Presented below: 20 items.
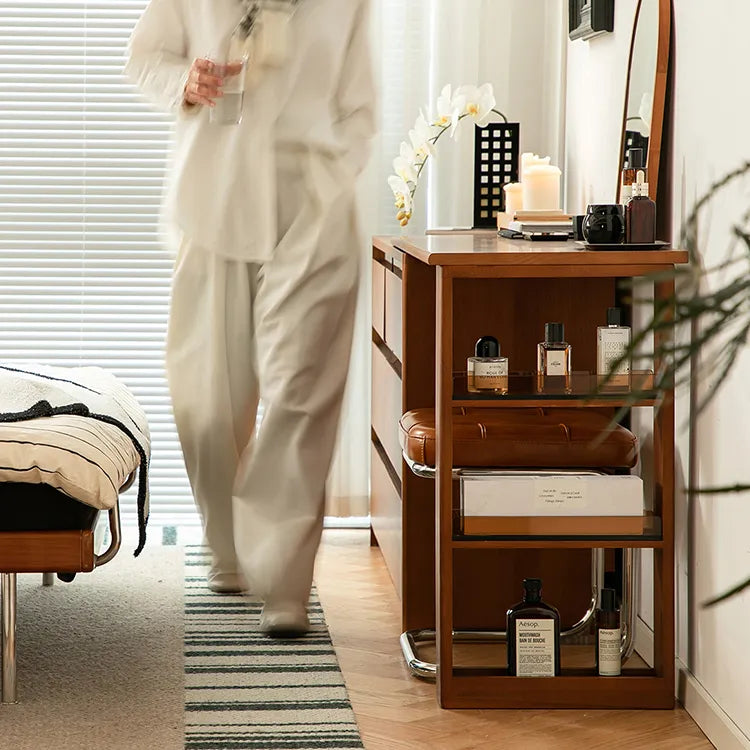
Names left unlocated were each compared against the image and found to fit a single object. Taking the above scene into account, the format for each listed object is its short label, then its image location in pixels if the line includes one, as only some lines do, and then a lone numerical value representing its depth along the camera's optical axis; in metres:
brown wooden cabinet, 3.74
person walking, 4.51
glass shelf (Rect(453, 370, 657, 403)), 3.73
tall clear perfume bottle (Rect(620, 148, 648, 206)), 3.94
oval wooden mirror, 4.06
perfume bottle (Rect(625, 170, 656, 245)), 3.79
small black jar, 3.83
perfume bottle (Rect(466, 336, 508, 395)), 3.78
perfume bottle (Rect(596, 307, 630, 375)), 3.78
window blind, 6.51
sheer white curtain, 6.21
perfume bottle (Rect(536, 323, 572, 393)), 3.86
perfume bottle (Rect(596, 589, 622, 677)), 3.87
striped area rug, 3.57
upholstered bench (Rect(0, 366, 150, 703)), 3.58
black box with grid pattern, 5.69
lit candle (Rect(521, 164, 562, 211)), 4.93
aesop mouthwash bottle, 3.85
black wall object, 5.02
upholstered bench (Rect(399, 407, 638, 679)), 3.92
